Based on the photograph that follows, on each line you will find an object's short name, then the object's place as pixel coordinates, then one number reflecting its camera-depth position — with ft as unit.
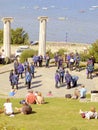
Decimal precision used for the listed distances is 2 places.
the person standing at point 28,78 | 75.25
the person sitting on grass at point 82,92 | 63.57
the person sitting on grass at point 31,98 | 56.20
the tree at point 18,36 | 174.09
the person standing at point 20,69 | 82.69
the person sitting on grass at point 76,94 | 62.75
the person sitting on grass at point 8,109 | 49.11
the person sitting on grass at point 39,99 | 56.08
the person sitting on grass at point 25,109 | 49.26
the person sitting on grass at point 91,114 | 47.57
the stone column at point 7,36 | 106.52
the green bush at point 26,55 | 106.69
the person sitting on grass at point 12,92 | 70.08
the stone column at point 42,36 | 103.81
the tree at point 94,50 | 95.18
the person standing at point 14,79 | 75.25
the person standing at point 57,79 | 76.47
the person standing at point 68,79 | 75.82
